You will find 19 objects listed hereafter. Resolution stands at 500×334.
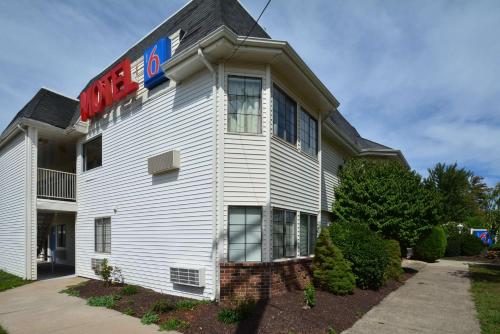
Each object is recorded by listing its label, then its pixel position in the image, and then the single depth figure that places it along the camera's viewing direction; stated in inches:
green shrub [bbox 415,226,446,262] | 826.2
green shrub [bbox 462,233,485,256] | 1019.3
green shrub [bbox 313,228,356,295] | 383.2
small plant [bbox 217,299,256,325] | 279.7
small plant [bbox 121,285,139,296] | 390.0
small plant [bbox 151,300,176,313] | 312.6
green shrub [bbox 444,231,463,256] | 1028.5
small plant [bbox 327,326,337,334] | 263.0
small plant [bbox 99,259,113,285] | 450.9
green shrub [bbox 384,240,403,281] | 504.1
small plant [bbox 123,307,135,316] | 321.4
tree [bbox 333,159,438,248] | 538.9
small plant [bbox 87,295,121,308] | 353.4
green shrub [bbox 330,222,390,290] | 420.8
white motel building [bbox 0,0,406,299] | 343.9
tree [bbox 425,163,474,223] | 1170.0
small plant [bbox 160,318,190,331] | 276.2
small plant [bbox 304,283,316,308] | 321.4
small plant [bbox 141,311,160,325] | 293.2
